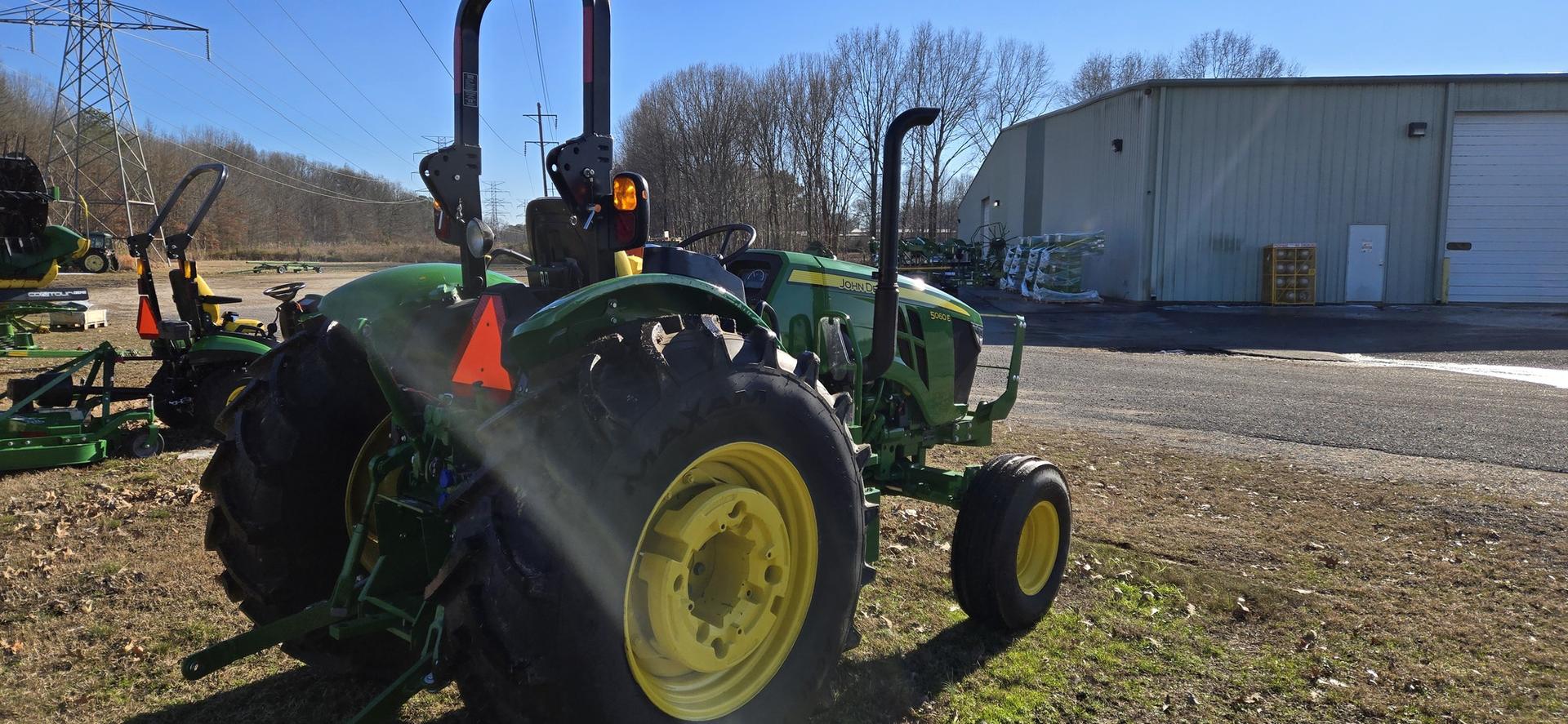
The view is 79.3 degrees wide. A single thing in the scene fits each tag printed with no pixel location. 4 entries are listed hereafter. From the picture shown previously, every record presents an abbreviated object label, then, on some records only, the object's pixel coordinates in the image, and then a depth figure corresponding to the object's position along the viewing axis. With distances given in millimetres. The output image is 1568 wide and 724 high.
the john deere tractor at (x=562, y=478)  1859
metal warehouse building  20281
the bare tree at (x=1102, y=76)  57688
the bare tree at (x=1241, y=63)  57062
